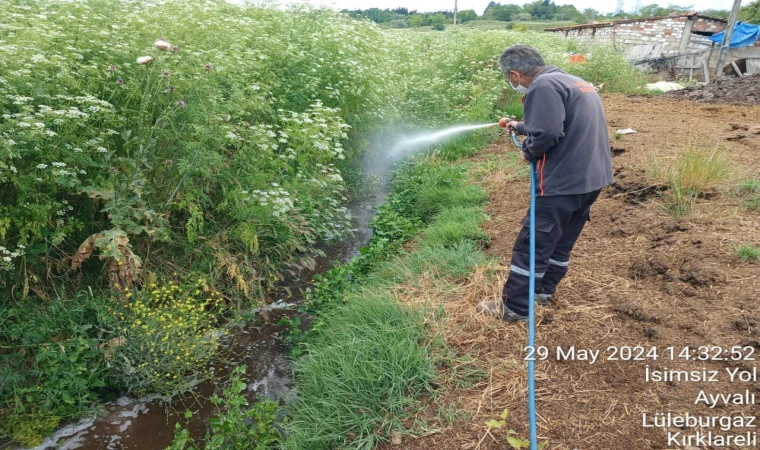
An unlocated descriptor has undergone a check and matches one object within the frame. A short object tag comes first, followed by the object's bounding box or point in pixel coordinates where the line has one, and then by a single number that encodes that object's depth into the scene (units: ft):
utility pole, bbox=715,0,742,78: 66.39
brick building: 71.05
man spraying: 10.50
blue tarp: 75.34
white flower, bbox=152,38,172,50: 12.29
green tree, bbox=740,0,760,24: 105.29
